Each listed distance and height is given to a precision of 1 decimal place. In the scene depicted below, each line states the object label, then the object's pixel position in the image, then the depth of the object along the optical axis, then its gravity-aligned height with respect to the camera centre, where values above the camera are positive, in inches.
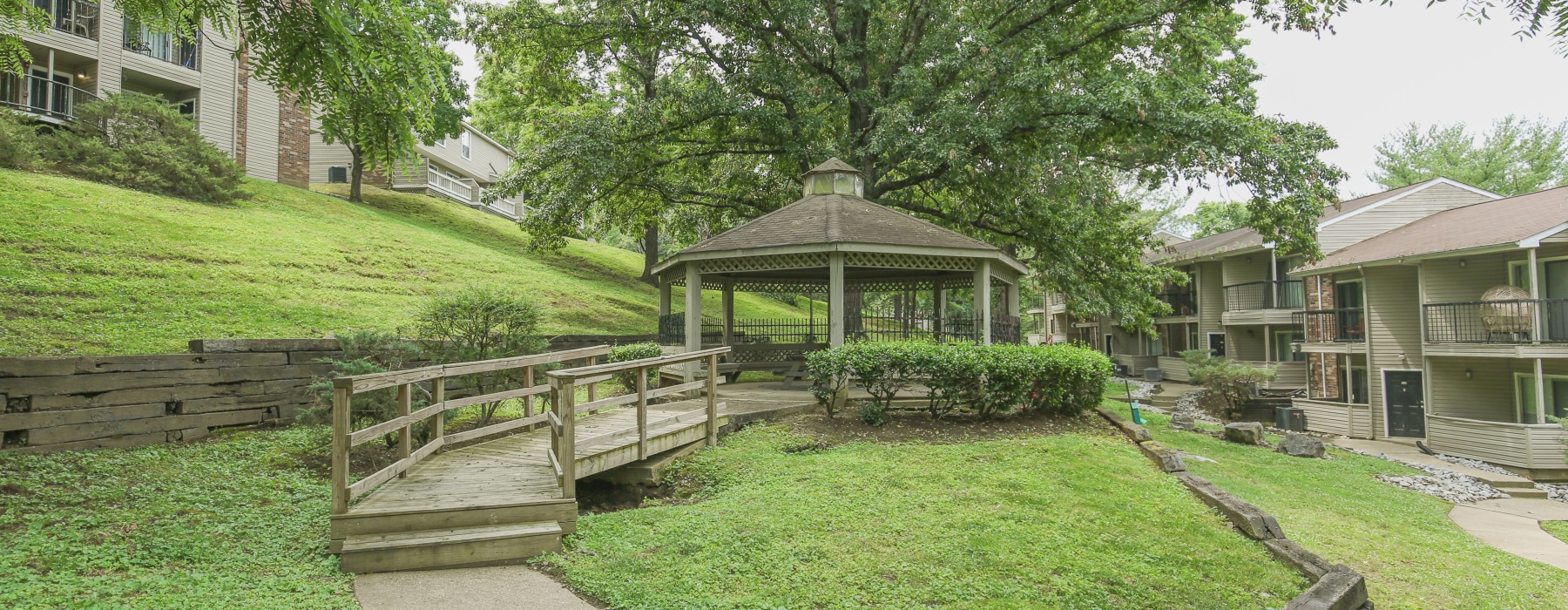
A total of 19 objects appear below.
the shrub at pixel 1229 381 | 935.0 -68.7
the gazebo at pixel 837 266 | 457.7 +44.8
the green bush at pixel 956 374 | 386.3 -23.4
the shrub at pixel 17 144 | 616.4 +163.8
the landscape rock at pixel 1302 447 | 572.4 -93.4
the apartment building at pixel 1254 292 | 934.4 +51.5
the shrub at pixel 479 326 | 387.2 +4.7
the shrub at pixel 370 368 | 312.4 -14.0
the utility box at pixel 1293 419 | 838.5 -104.9
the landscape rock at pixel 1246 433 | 605.0 -87.3
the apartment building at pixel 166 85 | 764.0 +295.5
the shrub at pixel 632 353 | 496.4 -13.4
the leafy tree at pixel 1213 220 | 2014.0 +300.6
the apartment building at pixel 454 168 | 1227.9 +305.9
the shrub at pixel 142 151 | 674.8 +176.6
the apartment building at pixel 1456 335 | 618.8 -9.8
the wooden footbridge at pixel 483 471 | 203.9 -47.6
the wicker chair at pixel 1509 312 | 621.6 +10.6
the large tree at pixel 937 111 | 584.4 +192.1
